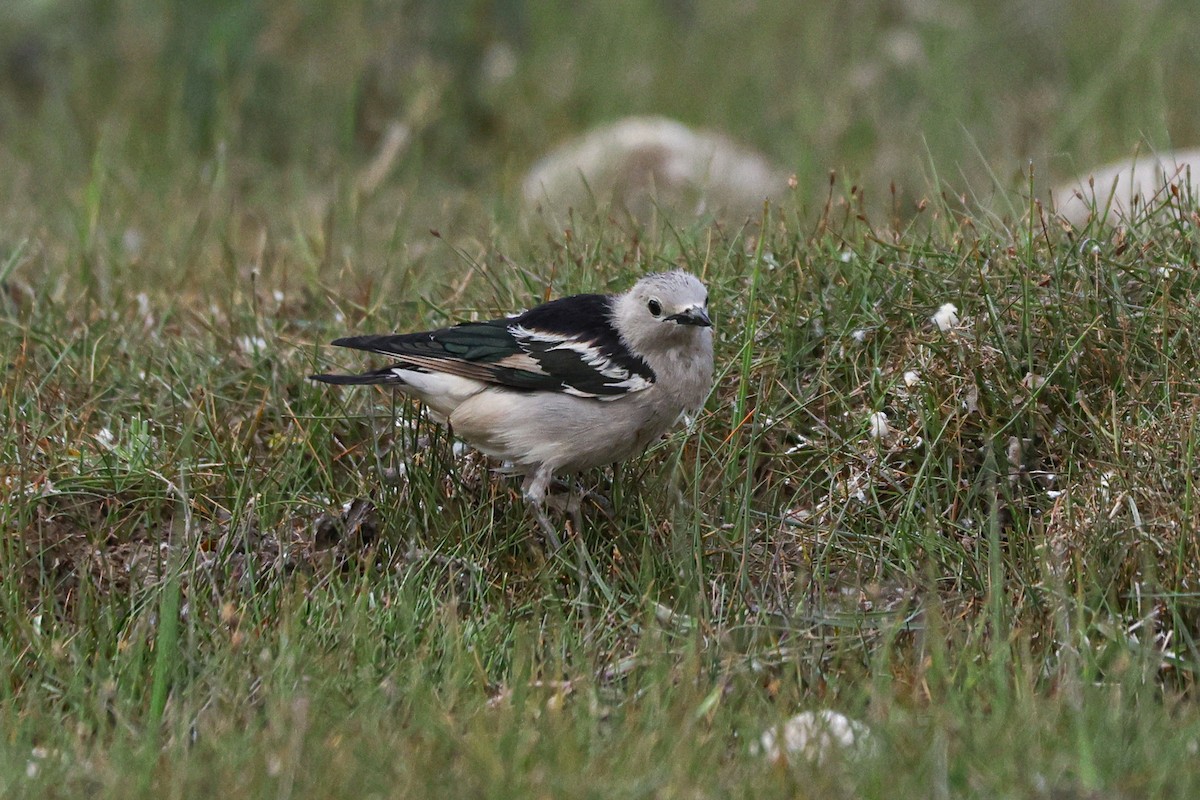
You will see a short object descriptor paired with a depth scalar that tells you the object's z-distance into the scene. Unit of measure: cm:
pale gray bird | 1008
